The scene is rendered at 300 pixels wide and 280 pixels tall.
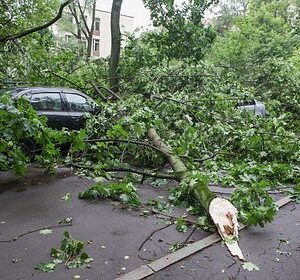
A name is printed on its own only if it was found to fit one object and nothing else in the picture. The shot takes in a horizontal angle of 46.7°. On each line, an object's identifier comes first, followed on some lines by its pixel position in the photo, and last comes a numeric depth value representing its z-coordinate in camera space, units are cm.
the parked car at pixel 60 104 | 712
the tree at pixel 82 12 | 2325
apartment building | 4338
